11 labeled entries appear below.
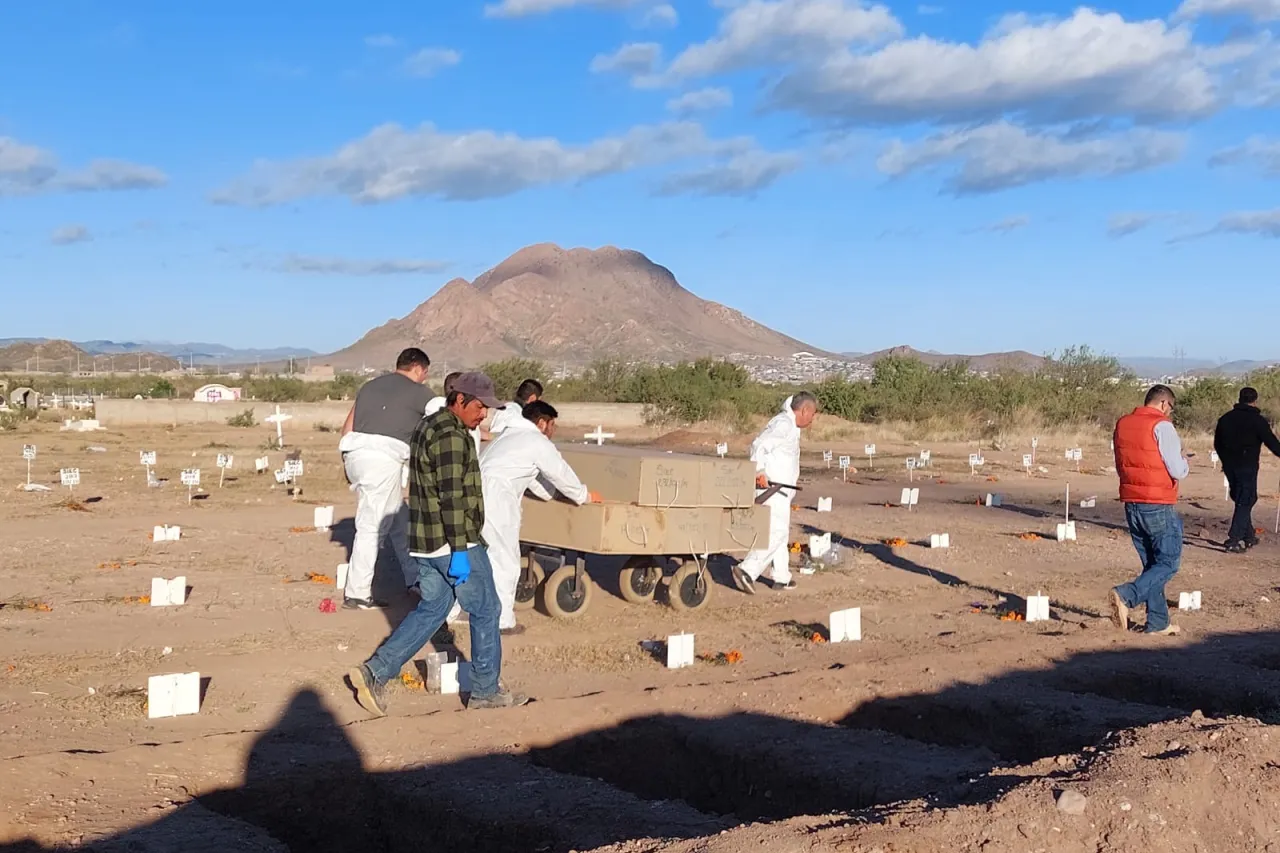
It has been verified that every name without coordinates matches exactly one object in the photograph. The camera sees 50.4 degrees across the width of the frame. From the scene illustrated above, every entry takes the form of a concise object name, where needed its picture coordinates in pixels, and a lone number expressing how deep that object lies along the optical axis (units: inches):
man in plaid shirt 323.0
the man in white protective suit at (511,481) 399.5
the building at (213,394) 2272.4
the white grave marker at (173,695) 319.6
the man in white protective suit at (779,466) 506.0
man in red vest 432.1
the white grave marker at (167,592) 463.2
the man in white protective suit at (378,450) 449.1
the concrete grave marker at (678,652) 386.9
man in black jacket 652.7
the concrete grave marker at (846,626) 428.5
